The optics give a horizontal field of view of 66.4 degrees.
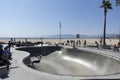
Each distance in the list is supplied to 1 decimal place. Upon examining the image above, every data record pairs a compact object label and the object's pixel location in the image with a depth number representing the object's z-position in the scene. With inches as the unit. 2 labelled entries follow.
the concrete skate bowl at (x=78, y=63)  359.7
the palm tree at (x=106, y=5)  771.4
